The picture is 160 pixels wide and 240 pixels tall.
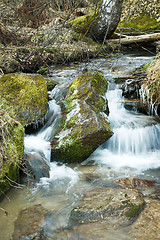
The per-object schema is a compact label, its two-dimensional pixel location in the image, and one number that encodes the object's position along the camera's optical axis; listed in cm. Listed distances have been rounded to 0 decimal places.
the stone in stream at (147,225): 278
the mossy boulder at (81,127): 497
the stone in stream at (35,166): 427
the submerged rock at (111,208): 307
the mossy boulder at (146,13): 1331
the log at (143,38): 1180
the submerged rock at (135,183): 409
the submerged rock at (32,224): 275
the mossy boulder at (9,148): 355
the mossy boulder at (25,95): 532
